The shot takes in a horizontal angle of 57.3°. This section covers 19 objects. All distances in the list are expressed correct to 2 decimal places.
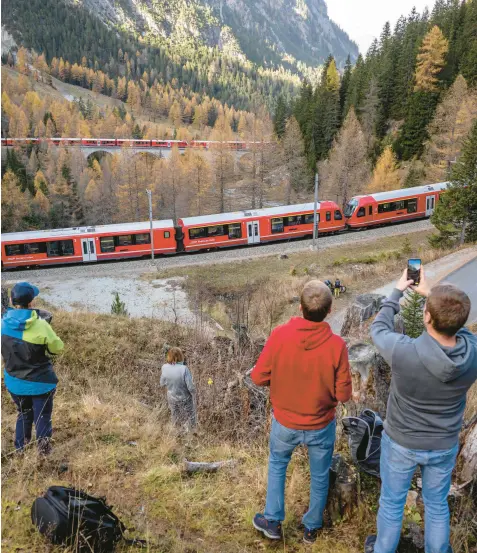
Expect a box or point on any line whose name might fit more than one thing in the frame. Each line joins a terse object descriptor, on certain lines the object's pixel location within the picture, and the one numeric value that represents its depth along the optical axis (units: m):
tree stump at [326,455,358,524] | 3.14
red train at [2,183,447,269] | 26.91
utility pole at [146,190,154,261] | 26.49
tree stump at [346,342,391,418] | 4.80
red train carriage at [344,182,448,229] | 30.55
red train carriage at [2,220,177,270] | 26.64
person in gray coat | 5.17
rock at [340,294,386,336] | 10.24
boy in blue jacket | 3.74
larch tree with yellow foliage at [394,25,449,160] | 47.66
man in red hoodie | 2.78
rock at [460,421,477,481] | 3.36
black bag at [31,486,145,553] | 2.60
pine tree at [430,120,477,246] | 22.41
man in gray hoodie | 2.29
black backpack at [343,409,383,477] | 3.44
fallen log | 3.92
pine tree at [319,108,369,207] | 40.75
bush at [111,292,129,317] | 15.89
